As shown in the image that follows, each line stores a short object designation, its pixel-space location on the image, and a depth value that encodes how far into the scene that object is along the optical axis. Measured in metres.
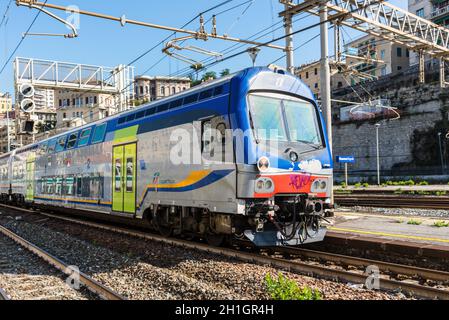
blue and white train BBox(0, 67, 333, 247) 8.51
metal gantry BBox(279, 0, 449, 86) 14.23
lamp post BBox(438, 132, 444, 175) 44.31
